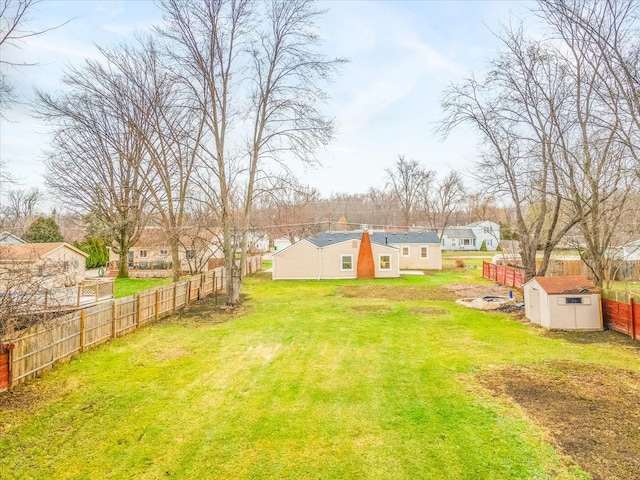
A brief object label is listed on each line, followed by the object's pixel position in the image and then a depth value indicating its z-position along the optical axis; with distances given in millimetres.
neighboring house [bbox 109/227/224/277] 26641
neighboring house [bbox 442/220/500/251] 52281
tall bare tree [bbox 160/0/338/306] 13984
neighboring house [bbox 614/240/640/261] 18544
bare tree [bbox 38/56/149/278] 17891
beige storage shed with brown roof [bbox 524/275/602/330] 10383
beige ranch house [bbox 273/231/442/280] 23781
